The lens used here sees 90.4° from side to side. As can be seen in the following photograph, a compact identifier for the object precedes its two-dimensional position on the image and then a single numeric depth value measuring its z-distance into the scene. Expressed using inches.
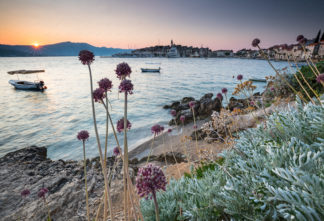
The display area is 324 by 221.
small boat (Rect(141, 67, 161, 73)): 2374.5
